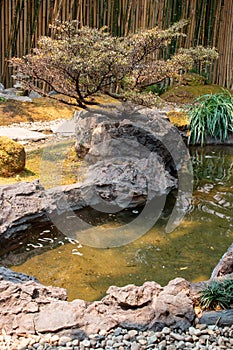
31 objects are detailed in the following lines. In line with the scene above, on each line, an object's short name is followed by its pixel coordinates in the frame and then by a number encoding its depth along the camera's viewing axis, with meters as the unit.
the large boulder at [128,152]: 4.07
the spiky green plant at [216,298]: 2.45
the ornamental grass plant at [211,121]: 6.14
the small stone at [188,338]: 2.20
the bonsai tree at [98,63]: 4.12
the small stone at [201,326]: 2.29
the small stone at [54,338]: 2.17
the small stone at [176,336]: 2.20
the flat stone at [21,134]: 5.65
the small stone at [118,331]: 2.21
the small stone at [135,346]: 2.11
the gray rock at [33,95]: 7.89
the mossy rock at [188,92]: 7.55
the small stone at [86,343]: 2.14
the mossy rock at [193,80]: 8.15
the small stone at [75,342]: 2.15
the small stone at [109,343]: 2.15
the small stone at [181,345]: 2.15
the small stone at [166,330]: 2.23
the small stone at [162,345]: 2.14
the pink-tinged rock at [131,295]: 2.36
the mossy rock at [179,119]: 6.19
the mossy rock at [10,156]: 4.45
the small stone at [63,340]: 2.16
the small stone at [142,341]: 2.16
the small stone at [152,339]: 2.17
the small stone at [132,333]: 2.20
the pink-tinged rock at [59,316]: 2.23
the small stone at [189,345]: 2.16
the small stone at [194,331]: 2.24
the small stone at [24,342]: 2.14
